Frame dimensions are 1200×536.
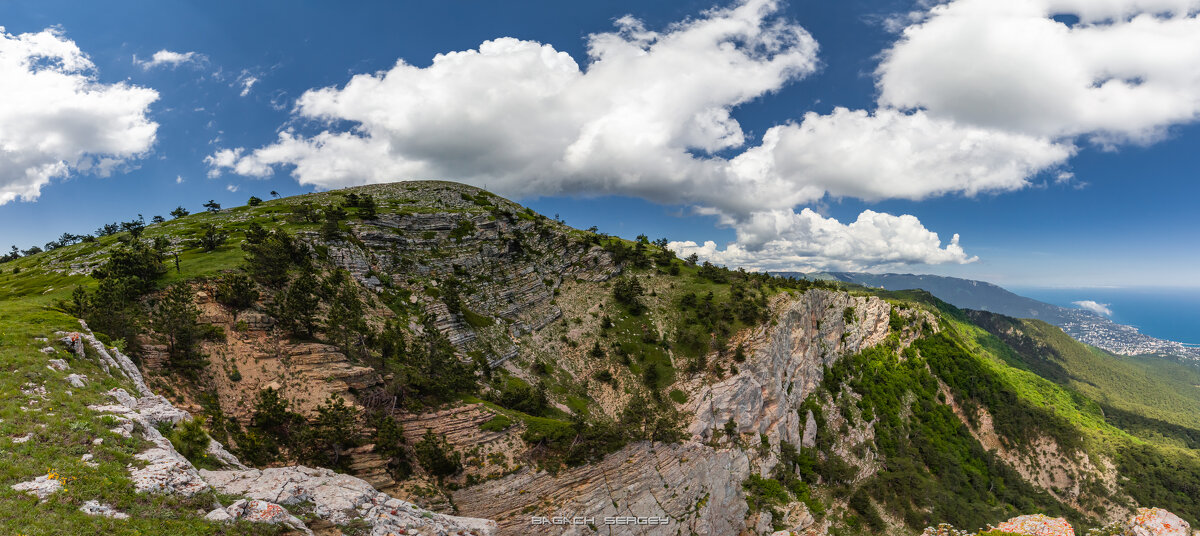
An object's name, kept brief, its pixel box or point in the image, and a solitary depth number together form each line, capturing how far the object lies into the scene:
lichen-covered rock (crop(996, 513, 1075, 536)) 32.73
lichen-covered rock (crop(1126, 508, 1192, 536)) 36.28
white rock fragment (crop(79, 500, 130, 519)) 13.66
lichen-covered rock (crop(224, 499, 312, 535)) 16.78
